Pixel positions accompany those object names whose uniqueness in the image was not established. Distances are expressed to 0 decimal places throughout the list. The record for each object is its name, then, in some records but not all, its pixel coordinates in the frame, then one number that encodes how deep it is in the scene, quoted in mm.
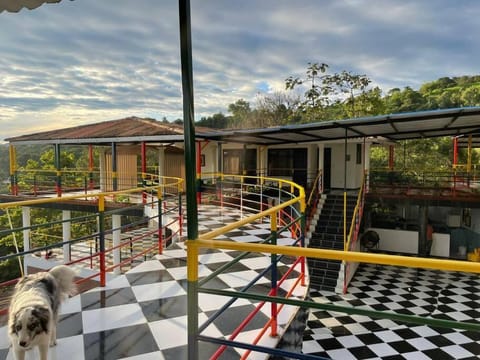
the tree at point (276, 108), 23047
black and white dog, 1764
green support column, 1329
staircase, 8297
